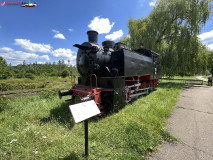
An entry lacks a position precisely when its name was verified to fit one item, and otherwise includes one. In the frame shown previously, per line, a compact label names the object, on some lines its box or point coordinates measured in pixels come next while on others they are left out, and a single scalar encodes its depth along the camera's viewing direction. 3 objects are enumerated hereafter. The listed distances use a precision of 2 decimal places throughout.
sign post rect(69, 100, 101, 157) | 1.59
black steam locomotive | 3.58
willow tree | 9.85
